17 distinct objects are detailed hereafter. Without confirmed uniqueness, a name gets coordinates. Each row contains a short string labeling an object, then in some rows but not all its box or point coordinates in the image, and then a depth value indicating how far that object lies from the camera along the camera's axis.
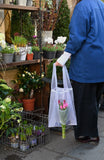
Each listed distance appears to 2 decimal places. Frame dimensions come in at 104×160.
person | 2.82
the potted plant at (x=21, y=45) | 3.55
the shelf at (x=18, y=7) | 3.23
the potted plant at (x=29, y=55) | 3.72
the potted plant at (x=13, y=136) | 3.00
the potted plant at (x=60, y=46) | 4.32
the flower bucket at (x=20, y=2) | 3.56
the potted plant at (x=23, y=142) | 2.96
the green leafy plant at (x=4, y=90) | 3.10
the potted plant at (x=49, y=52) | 4.08
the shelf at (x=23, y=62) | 3.36
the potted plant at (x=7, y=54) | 3.31
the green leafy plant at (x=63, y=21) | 5.70
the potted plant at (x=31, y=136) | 3.04
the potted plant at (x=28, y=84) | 3.91
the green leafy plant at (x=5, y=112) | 2.86
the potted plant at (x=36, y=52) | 3.85
